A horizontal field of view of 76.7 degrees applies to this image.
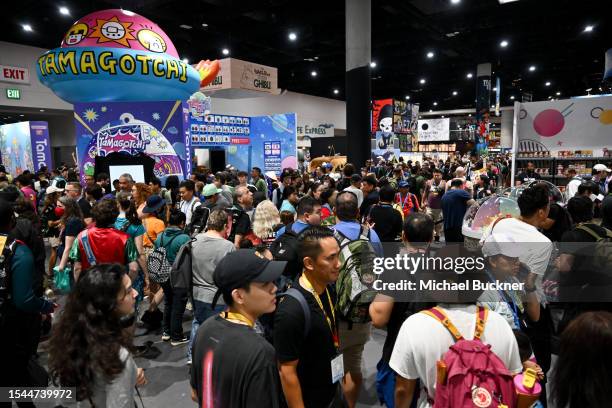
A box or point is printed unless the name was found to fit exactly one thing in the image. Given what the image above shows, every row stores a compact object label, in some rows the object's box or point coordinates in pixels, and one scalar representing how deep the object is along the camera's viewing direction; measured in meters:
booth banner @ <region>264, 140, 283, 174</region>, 13.90
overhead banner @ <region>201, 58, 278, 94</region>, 12.44
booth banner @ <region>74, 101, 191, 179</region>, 8.04
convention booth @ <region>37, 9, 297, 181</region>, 6.68
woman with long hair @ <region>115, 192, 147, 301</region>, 3.96
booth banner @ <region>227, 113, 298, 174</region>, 14.11
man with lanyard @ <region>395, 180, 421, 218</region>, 5.86
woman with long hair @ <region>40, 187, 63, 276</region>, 5.89
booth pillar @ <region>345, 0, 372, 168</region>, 9.57
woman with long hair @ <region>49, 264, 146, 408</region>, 1.47
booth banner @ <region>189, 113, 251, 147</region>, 12.73
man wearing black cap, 1.37
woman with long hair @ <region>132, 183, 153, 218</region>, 5.28
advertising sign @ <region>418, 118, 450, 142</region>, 24.80
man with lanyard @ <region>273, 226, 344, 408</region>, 1.72
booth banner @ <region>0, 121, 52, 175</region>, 13.11
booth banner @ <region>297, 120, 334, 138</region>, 25.89
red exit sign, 13.27
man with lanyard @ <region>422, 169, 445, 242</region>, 7.44
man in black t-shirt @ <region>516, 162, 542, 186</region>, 7.15
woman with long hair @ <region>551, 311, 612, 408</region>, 1.19
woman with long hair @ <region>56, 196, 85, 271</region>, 4.21
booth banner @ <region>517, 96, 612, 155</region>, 6.79
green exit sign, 13.41
